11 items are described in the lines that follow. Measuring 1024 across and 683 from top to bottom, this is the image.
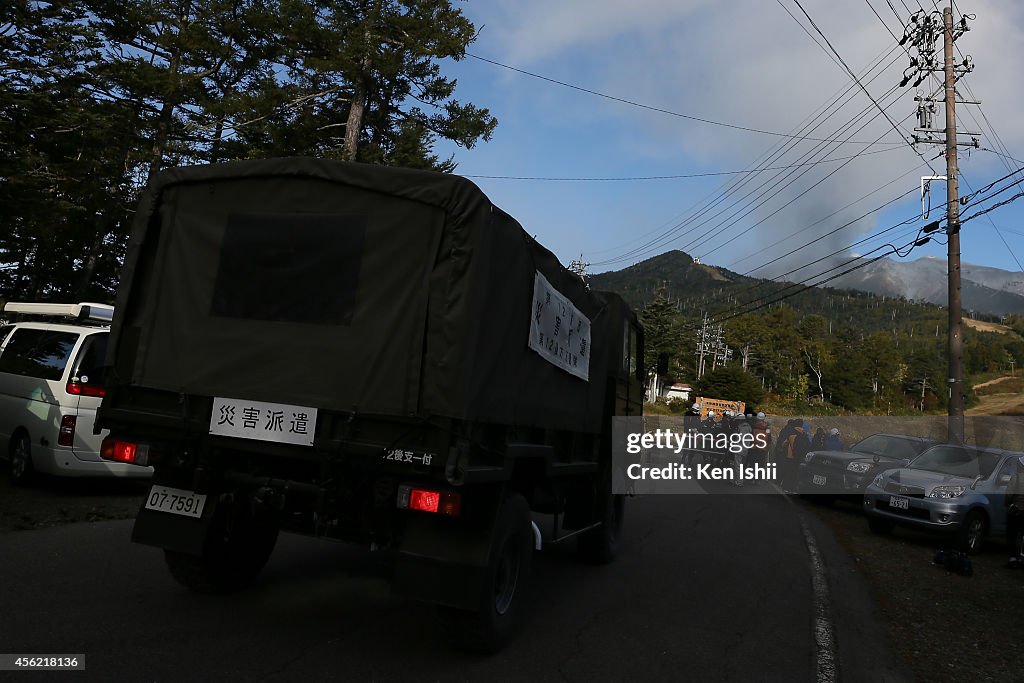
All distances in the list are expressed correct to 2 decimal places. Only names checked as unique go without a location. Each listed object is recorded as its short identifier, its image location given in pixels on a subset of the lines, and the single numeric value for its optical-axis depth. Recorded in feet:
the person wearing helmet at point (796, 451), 65.92
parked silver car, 37.99
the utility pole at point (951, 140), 60.03
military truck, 13.74
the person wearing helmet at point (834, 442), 64.27
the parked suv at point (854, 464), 51.34
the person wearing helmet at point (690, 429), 71.26
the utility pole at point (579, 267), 188.51
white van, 27.58
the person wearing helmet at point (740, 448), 65.41
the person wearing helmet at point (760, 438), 65.98
